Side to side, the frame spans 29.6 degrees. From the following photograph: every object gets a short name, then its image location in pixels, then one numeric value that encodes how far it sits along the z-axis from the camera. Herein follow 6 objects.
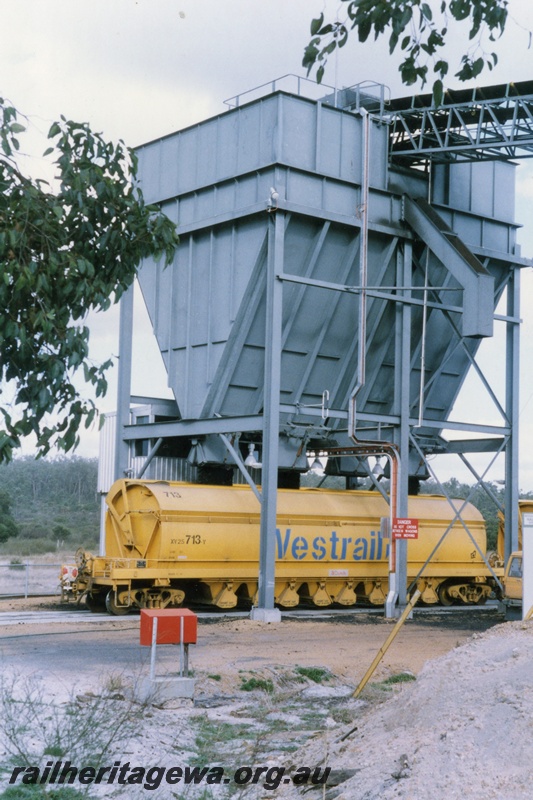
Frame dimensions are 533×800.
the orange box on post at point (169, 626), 12.14
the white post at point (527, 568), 17.52
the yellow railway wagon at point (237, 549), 22.41
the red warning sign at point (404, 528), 24.06
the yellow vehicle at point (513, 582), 21.89
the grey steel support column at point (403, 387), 24.62
